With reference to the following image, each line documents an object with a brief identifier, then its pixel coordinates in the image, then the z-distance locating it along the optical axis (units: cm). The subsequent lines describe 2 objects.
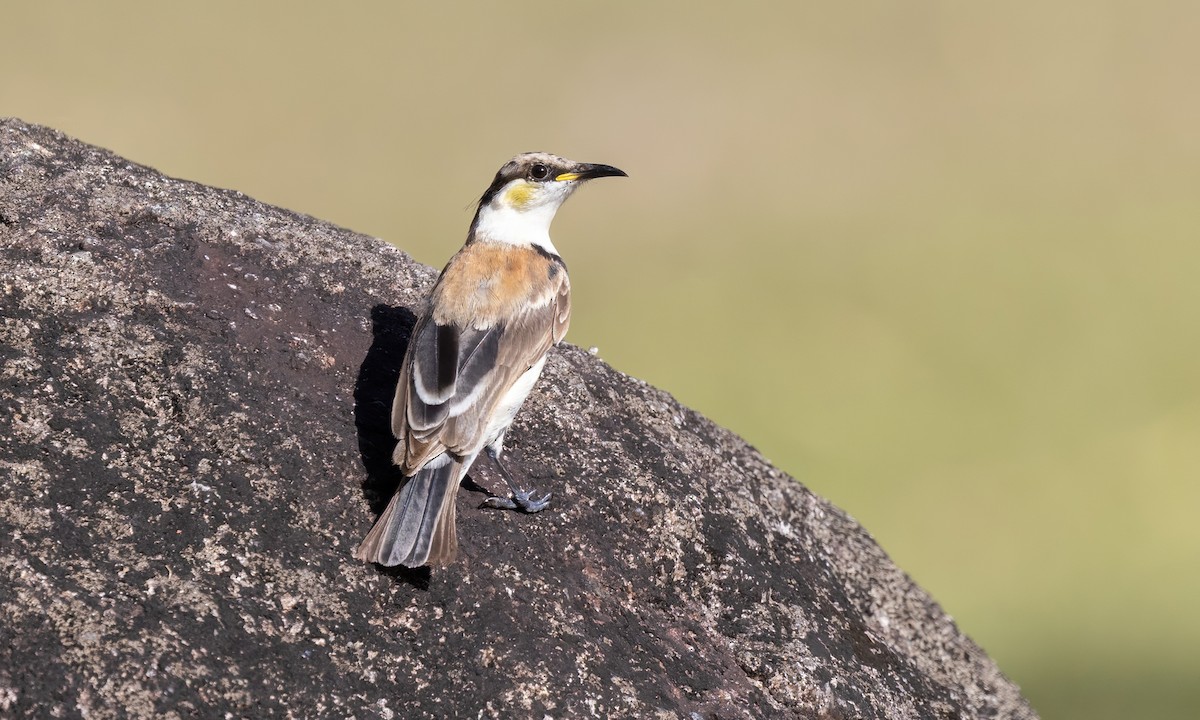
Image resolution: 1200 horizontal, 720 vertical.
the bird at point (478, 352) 838
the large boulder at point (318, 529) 734
